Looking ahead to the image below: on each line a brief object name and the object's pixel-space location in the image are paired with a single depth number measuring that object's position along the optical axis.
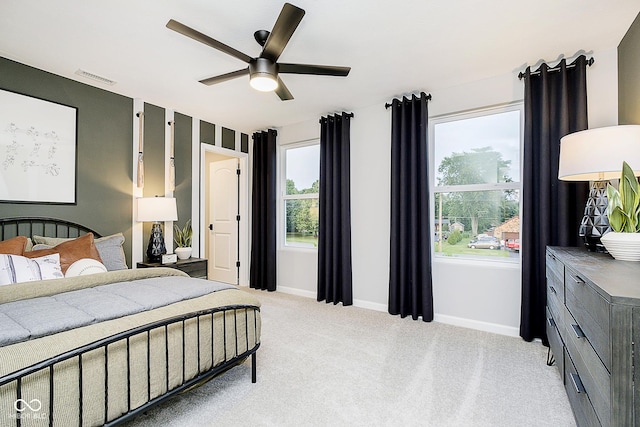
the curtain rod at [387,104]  3.66
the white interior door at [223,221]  5.18
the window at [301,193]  4.54
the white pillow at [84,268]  2.32
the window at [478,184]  3.11
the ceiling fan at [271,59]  1.77
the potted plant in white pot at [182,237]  4.01
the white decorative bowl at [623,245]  1.70
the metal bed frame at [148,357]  1.13
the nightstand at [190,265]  3.47
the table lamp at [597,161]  1.86
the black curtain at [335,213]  3.97
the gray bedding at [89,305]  1.33
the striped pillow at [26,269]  1.98
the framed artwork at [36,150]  2.71
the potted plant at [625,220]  1.71
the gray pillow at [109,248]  2.70
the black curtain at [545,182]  2.64
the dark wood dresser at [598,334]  1.00
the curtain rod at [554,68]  2.64
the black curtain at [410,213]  3.37
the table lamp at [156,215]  3.41
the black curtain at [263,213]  4.74
